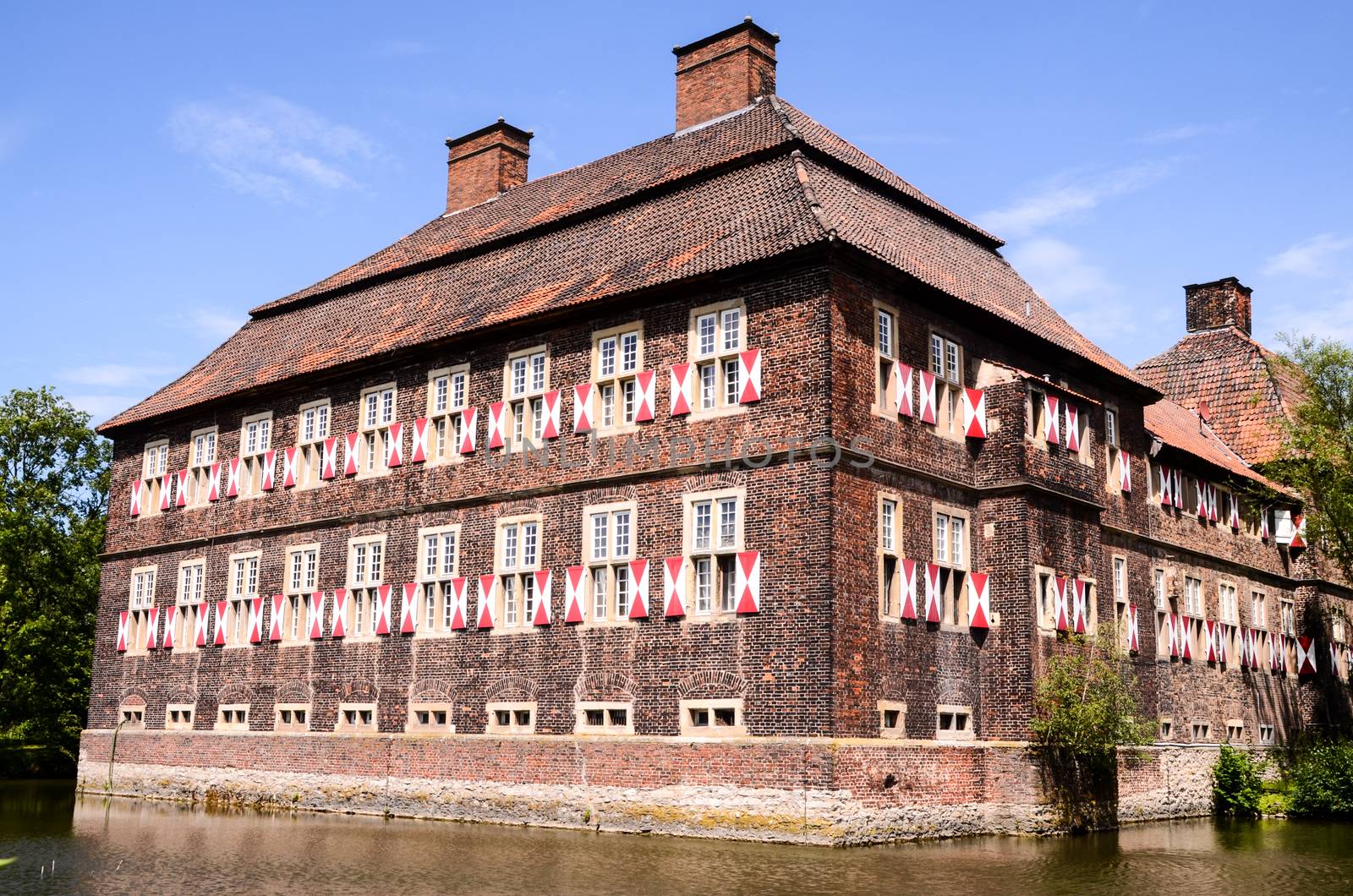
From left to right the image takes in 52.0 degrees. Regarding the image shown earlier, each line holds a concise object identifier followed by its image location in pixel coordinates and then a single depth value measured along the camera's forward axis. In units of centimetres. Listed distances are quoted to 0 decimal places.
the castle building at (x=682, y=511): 2014
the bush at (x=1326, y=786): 2594
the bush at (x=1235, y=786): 2572
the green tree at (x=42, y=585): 3850
